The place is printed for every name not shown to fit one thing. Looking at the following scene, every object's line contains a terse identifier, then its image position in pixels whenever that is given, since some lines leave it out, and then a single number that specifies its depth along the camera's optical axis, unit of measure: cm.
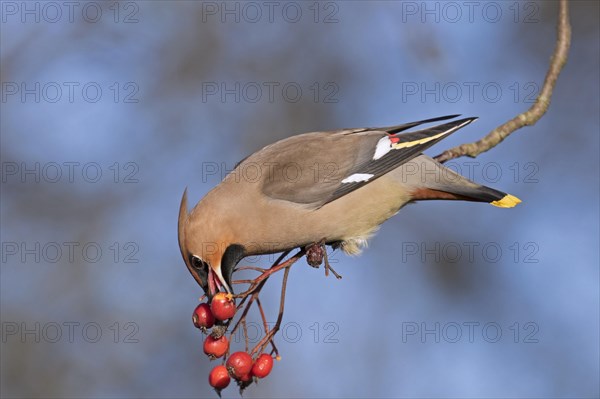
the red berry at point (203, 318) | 645
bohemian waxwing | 732
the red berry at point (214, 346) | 640
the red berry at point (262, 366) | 648
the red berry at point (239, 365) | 639
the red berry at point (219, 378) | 642
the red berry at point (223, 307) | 629
